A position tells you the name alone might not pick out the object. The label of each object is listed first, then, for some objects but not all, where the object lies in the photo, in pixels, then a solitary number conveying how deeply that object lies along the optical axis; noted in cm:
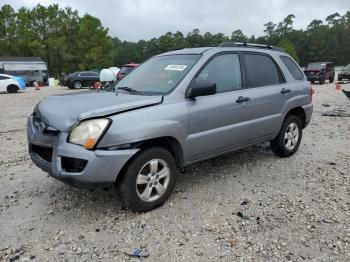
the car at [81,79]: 2802
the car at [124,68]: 1811
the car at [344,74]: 2538
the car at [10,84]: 2418
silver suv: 356
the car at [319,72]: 2577
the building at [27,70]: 4284
